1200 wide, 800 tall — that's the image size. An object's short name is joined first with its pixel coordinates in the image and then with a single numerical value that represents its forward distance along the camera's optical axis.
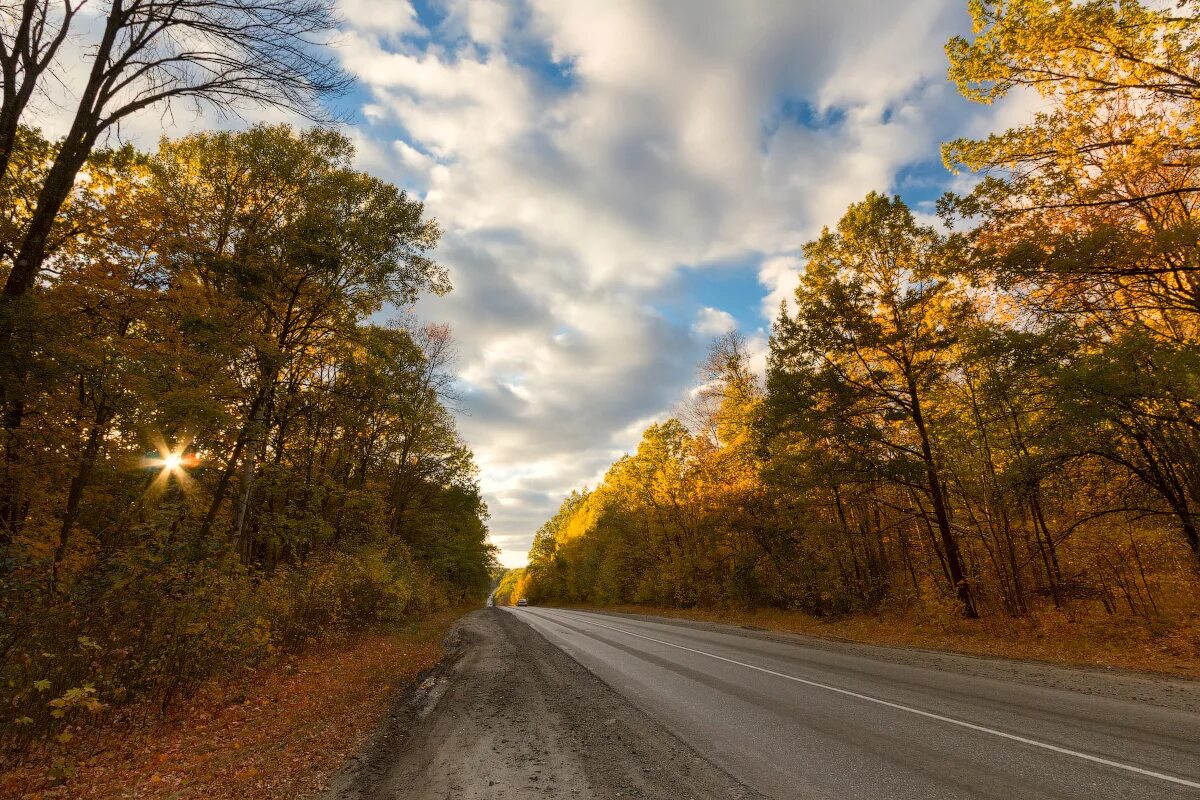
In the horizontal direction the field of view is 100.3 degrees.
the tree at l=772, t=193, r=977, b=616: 15.98
